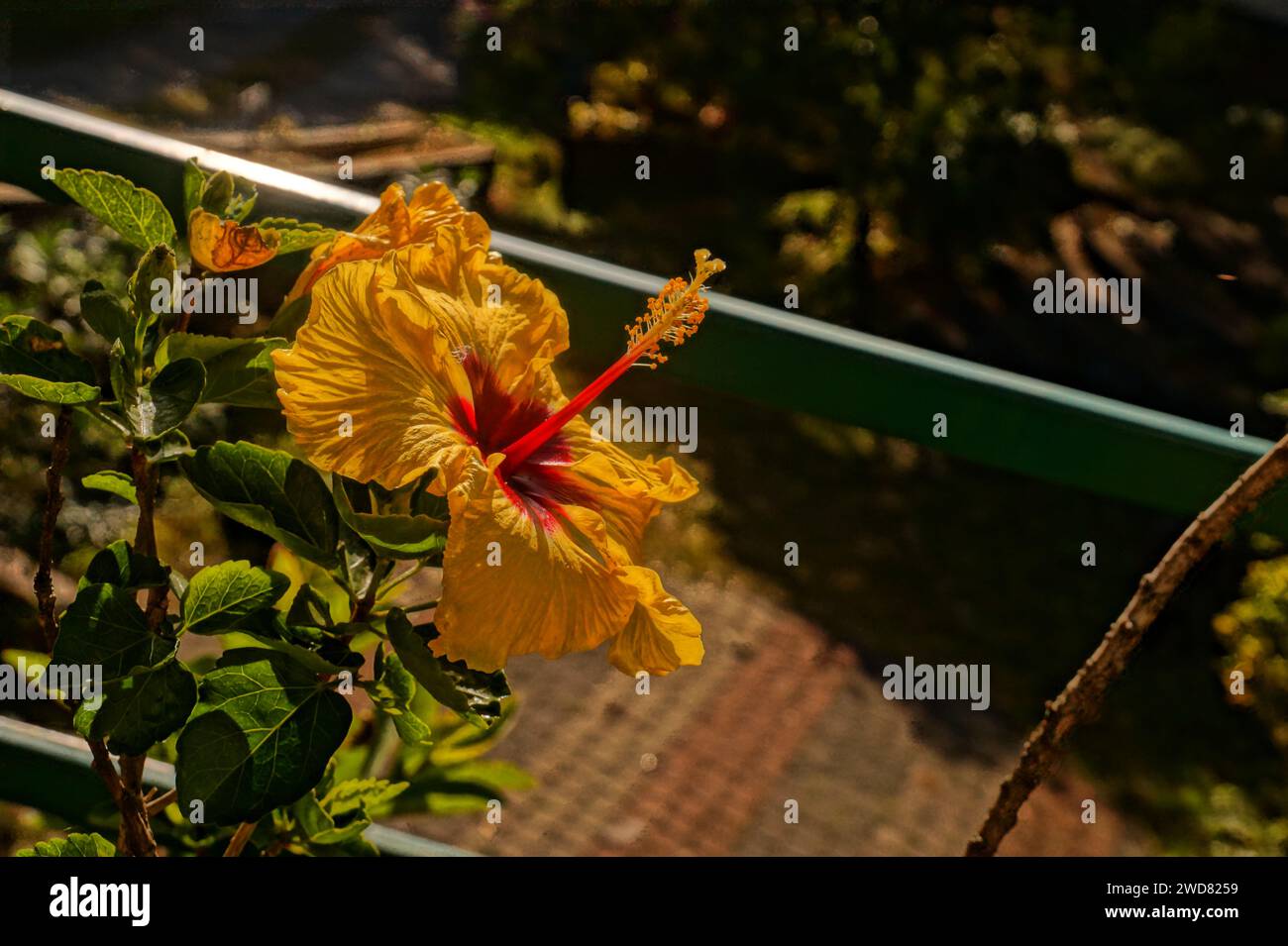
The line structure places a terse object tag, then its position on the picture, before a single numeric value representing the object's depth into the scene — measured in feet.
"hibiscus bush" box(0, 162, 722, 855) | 2.96
